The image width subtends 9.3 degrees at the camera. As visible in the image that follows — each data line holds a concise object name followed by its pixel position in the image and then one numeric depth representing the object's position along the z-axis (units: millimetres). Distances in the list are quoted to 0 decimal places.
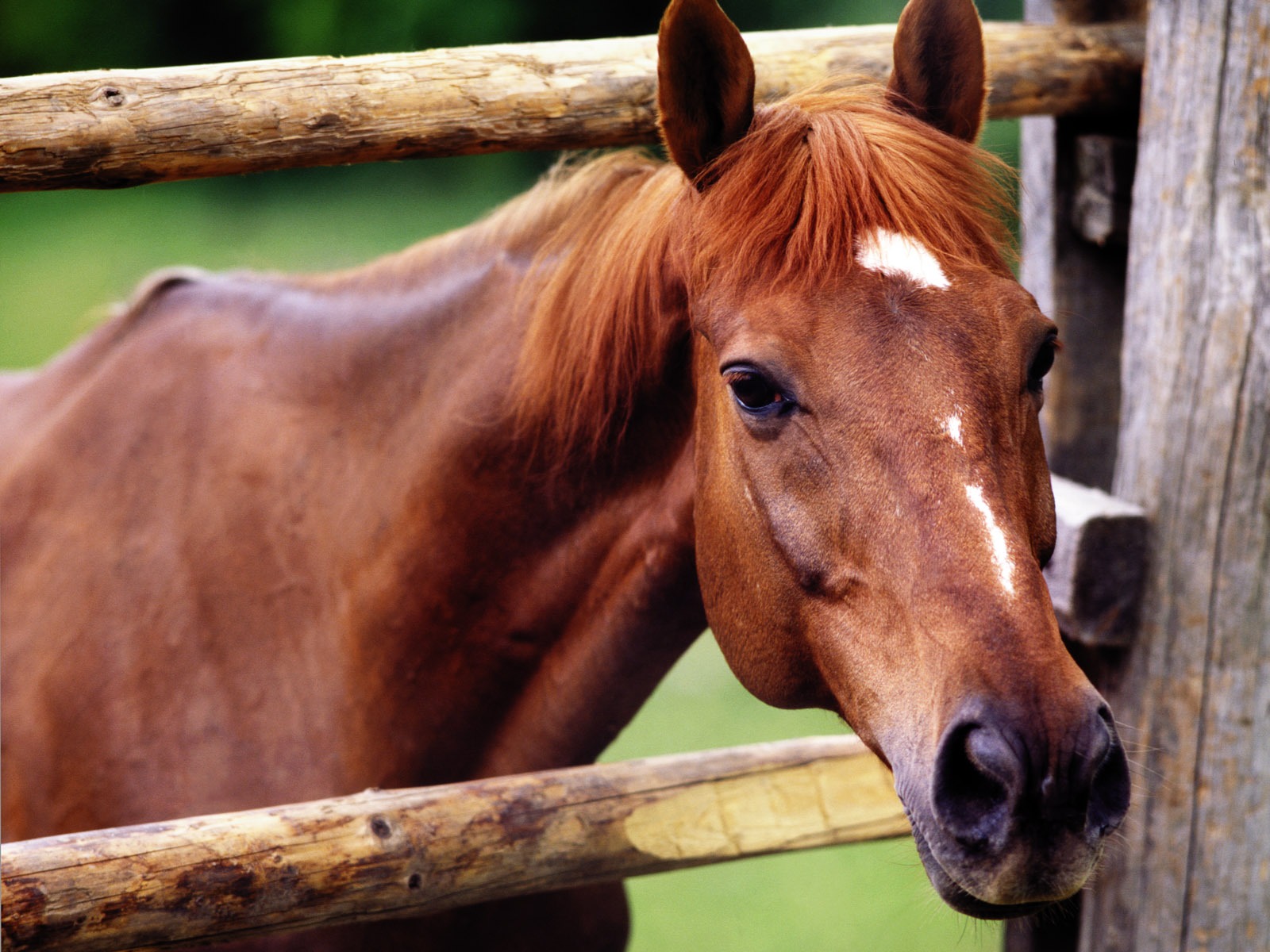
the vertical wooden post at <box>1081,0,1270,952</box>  6026
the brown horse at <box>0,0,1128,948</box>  5743
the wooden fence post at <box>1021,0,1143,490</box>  6244
